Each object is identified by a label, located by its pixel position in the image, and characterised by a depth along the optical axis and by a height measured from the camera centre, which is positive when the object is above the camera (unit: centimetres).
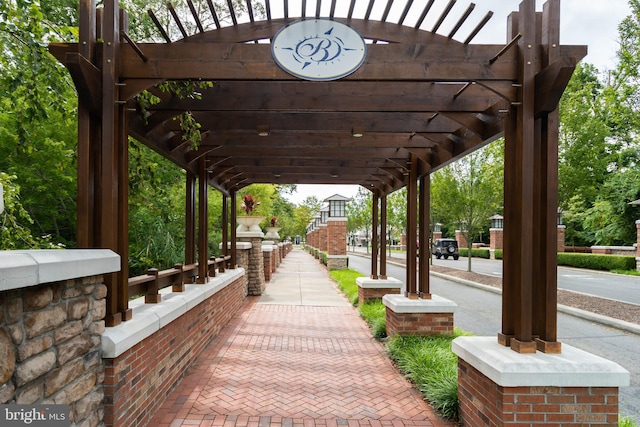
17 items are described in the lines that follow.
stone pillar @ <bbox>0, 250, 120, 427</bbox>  222 -64
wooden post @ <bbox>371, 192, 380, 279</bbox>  1052 -33
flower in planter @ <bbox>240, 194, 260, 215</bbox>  1379 +48
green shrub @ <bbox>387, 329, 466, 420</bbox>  443 -170
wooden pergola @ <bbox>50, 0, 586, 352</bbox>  371 +116
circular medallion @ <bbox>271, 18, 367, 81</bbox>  389 +147
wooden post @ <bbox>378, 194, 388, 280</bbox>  998 -41
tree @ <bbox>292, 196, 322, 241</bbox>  6981 +90
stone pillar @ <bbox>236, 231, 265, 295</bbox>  1316 -123
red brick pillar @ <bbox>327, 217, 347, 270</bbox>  2205 -120
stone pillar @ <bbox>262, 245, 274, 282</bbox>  1709 -156
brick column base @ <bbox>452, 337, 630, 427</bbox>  324 -124
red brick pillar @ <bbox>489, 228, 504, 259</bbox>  3595 -149
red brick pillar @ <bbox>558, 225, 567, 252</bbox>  3111 -114
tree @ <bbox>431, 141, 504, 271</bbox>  1945 +138
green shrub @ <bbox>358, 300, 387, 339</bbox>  766 -181
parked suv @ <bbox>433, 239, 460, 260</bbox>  3581 -225
